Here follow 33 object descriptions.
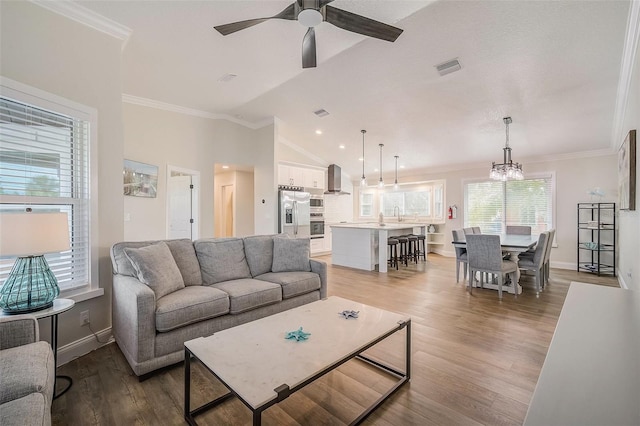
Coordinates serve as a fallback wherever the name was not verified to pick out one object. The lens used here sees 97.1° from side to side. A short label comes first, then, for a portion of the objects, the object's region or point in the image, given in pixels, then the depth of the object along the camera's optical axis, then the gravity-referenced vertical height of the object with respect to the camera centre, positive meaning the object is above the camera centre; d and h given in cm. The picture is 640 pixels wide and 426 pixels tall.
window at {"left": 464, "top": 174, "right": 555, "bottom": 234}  616 +19
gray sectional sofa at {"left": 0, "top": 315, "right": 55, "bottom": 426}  108 -75
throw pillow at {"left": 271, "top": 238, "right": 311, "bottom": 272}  347 -54
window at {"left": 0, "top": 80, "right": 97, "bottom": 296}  206 +34
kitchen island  567 -70
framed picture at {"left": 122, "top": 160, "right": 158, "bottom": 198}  430 +50
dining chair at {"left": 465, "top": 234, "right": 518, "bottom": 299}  396 -67
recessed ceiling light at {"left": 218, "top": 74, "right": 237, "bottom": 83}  389 +187
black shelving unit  526 -50
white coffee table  132 -80
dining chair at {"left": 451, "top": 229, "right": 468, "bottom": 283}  475 -71
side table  182 -67
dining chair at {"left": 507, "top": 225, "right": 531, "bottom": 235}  568 -37
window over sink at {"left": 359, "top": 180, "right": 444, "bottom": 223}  785 +31
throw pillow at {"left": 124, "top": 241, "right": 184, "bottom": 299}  234 -49
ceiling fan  203 +145
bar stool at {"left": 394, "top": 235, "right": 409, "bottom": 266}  597 -89
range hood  795 +87
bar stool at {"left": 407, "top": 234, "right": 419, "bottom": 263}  617 -83
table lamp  170 -26
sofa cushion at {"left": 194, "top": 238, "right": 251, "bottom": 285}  299 -53
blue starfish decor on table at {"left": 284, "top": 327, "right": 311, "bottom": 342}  176 -78
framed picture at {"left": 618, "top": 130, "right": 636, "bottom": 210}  285 +42
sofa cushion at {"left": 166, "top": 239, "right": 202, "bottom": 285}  282 -50
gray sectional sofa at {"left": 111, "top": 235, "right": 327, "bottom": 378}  212 -73
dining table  400 -50
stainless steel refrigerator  616 -4
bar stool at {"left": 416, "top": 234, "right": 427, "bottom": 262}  689 -90
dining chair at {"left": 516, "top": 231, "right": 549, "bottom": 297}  407 -72
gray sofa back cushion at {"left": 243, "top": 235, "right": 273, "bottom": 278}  337 -52
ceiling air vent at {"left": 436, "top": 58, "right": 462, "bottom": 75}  361 +190
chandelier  429 +63
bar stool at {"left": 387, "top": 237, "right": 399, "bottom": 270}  577 -82
